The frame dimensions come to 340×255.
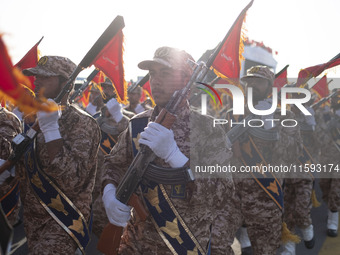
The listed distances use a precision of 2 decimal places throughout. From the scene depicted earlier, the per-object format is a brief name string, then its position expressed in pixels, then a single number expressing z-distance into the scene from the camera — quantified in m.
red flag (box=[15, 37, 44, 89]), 5.09
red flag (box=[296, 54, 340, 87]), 5.19
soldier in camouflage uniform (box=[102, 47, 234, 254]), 2.42
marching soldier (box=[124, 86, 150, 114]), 7.07
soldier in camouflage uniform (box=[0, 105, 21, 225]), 3.46
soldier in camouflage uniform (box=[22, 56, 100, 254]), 2.90
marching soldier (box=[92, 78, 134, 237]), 5.54
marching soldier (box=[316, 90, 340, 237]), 6.83
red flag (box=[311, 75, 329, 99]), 8.87
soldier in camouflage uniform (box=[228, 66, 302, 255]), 4.18
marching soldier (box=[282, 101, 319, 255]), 5.51
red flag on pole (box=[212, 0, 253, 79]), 3.60
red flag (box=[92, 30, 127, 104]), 3.76
